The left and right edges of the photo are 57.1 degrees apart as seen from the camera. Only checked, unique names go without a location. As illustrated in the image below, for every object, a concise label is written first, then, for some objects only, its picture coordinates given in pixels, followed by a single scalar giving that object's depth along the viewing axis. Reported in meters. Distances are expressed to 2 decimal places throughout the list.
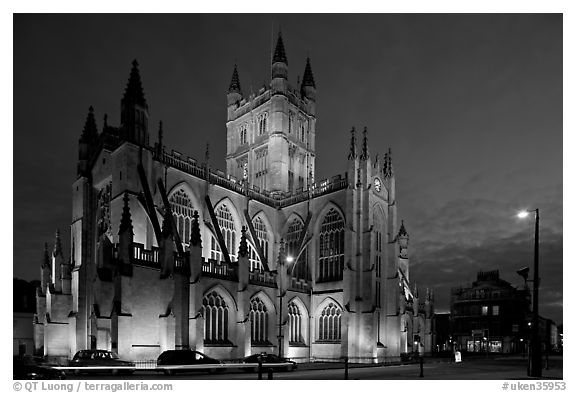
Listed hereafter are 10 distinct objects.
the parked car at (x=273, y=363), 26.62
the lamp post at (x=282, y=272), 37.94
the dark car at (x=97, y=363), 22.56
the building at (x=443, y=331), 93.06
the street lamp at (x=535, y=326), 19.55
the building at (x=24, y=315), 48.53
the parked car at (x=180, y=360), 23.34
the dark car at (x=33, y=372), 17.31
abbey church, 28.31
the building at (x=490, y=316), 82.88
